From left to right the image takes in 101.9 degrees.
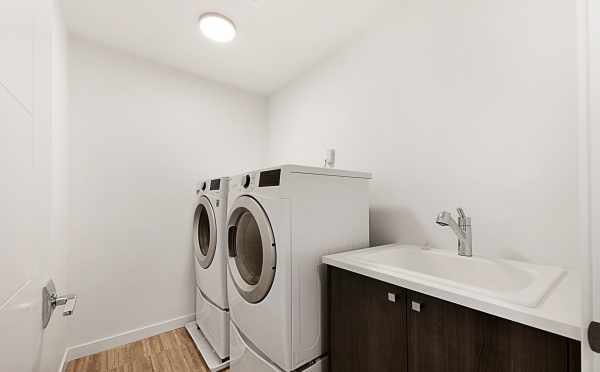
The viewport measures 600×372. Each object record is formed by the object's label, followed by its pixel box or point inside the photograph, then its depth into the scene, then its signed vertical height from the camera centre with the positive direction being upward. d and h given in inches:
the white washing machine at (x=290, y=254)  44.7 -13.7
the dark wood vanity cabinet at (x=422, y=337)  24.0 -18.9
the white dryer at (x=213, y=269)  68.4 -25.1
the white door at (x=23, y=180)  19.1 +0.7
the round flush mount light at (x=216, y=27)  67.0 +45.5
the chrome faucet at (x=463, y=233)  46.3 -9.3
